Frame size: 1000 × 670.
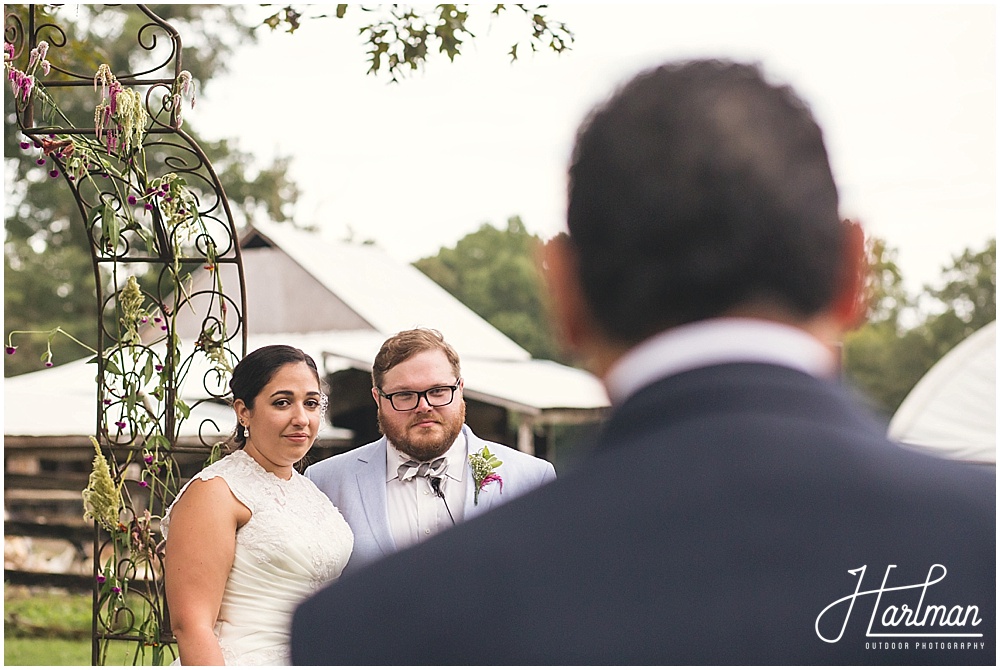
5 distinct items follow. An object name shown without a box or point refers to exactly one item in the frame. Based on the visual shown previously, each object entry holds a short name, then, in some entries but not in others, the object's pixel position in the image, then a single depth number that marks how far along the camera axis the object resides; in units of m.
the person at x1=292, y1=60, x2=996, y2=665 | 0.82
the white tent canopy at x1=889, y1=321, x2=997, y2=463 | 16.08
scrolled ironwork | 4.16
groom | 3.64
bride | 3.05
